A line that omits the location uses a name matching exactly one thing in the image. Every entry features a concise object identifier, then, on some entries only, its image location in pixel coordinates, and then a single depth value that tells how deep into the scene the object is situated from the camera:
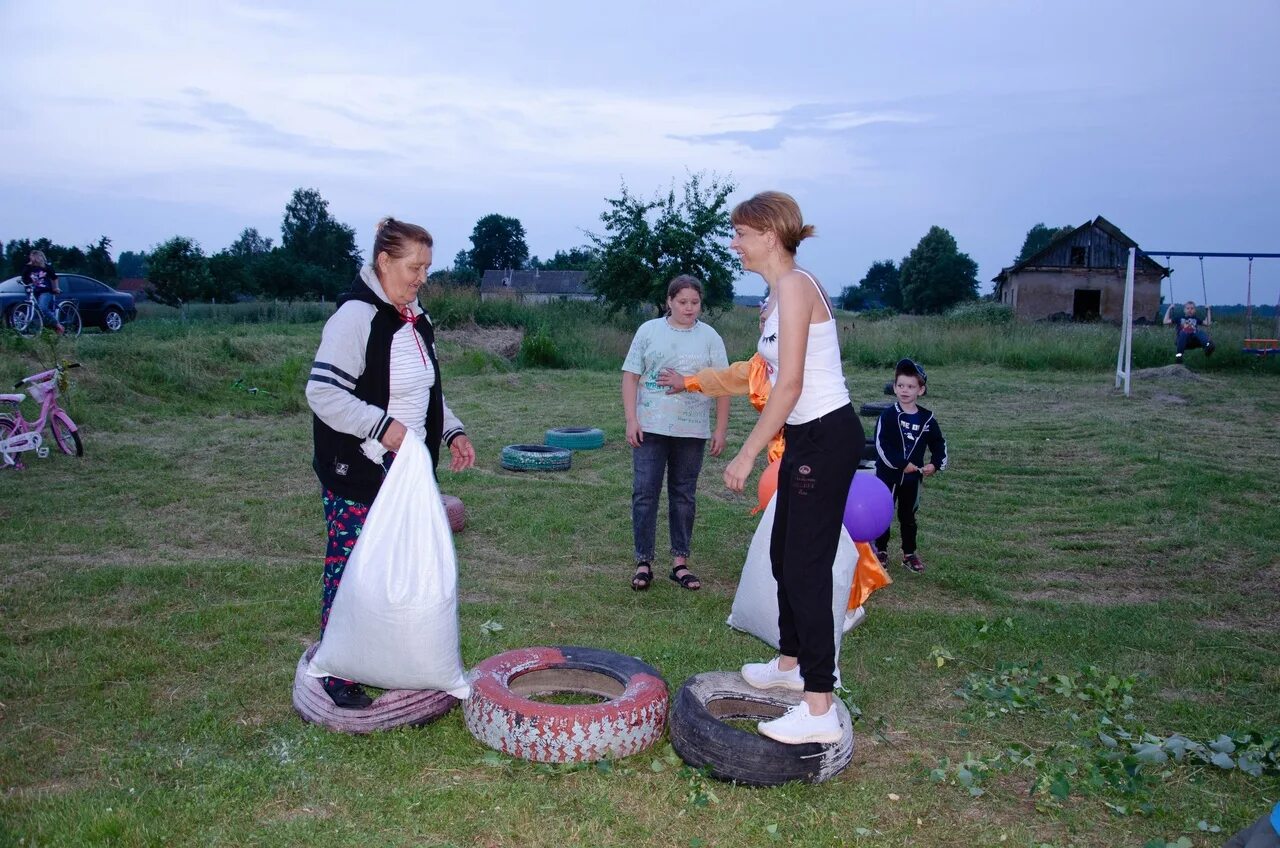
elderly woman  3.49
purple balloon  4.79
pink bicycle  8.99
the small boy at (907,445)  6.25
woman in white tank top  3.18
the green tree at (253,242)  77.69
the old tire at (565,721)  3.42
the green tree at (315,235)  66.19
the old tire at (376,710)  3.62
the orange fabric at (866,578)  4.77
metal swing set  15.75
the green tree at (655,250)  24.41
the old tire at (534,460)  9.55
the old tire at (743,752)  3.28
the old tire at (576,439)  10.70
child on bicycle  15.64
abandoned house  33.78
